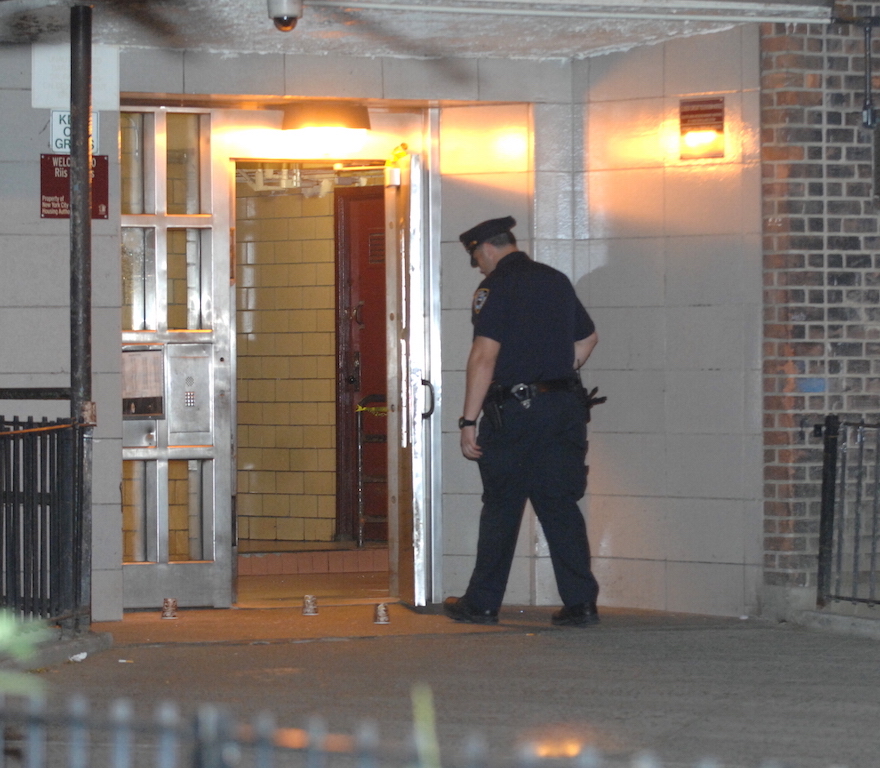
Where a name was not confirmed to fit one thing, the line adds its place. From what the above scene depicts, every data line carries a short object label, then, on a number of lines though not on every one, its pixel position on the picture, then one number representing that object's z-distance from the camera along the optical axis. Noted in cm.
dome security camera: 1106
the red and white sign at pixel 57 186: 1305
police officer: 1215
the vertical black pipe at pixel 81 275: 1114
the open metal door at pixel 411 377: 1412
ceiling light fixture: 1382
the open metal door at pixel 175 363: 1395
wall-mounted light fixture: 1318
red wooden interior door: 2009
